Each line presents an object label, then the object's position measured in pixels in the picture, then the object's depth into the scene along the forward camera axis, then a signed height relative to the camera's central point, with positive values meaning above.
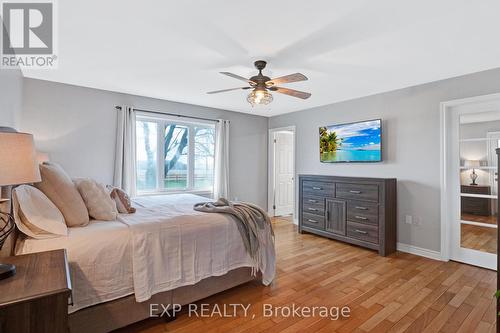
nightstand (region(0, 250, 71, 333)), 0.98 -0.54
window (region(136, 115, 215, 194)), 4.27 +0.21
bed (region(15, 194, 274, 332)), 1.63 -0.72
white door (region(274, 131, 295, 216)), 5.95 -0.16
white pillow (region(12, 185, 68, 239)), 1.57 -0.31
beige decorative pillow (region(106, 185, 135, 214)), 2.39 -0.33
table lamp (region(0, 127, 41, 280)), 1.11 +0.03
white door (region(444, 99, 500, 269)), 3.02 -0.20
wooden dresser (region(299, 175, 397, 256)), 3.48 -0.67
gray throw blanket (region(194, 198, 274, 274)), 2.39 -0.56
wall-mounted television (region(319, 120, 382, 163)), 3.92 +0.40
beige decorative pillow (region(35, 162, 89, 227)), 1.80 -0.21
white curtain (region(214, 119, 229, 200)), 4.88 +0.13
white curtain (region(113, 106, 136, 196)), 3.86 +0.21
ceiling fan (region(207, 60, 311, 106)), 2.57 +0.84
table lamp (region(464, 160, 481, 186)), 3.14 +0.00
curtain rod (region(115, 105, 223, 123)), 3.93 +0.93
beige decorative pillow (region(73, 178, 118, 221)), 2.04 -0.28
